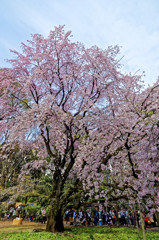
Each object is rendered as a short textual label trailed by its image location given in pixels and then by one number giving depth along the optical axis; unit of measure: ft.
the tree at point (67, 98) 24.49
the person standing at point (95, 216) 44.96
